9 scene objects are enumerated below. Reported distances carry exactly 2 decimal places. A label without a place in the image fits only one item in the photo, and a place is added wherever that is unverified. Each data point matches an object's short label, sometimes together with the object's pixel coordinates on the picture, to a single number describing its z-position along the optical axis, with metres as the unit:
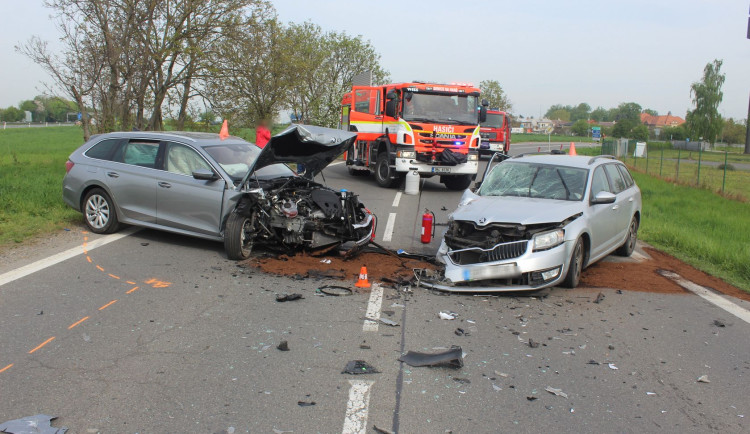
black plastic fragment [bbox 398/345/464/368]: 4.51
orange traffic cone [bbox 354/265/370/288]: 6.67
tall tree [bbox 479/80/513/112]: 64.19
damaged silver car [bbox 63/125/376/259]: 7.73
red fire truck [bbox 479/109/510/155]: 33.16
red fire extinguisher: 9.19
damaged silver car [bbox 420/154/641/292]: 6.42
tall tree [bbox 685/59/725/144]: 88.94
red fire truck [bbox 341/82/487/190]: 16.52
